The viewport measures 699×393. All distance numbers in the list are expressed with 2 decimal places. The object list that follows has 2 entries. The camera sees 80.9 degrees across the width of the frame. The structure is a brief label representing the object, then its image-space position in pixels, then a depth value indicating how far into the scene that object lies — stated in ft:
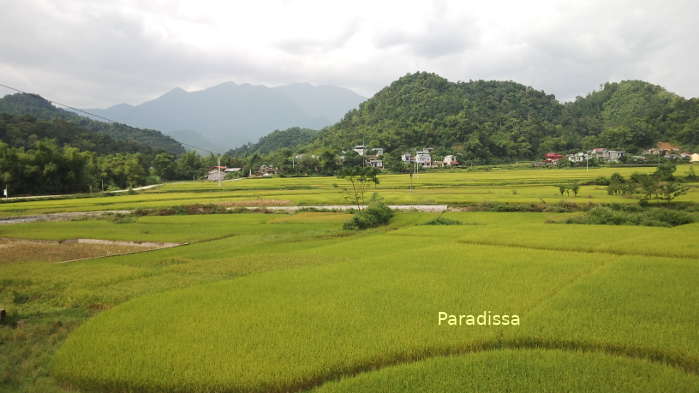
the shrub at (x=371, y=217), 67.67
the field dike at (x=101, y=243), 56.44
